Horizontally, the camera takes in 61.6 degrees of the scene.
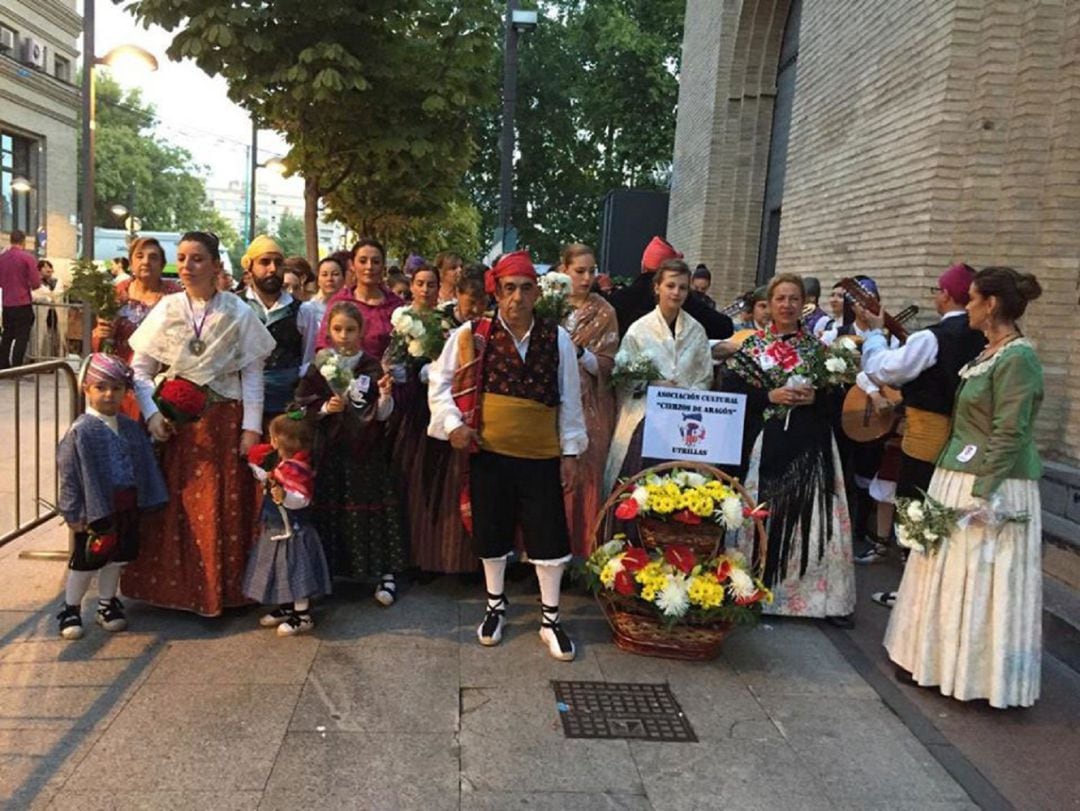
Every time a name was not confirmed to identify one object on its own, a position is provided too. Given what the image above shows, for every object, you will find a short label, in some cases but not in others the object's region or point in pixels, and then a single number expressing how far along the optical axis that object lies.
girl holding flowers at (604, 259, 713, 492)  5.10
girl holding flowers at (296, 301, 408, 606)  4.76
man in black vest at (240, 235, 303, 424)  5.02
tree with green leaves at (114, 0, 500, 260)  8.33
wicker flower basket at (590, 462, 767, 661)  4.47
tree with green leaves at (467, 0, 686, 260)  25.38
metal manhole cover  3.77
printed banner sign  4.90
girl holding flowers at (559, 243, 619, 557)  5.34
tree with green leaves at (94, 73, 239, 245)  56.41
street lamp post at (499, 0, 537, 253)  12.65
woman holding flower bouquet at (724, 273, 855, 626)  5.07
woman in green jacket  3.93
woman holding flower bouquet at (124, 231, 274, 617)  4.44
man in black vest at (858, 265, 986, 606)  4.70
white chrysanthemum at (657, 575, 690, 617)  4.33
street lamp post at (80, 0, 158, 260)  9.56
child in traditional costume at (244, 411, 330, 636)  4.41
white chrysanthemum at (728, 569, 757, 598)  4.39
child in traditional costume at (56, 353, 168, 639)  4.20
